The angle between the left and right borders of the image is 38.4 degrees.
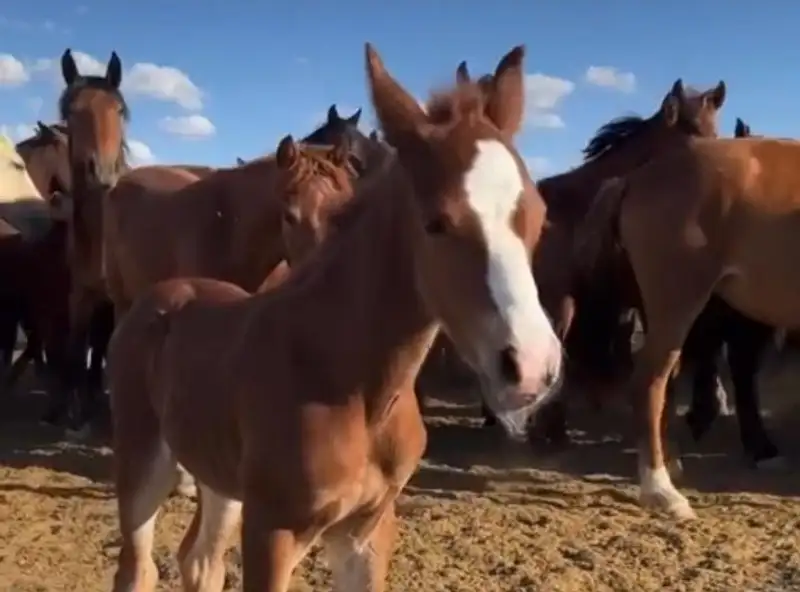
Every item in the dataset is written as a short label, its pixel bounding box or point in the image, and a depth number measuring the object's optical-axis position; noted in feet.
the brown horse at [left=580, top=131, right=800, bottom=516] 19.63
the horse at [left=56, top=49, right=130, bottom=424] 23.81
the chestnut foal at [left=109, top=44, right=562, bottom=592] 7.98
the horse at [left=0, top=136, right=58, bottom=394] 30.50
